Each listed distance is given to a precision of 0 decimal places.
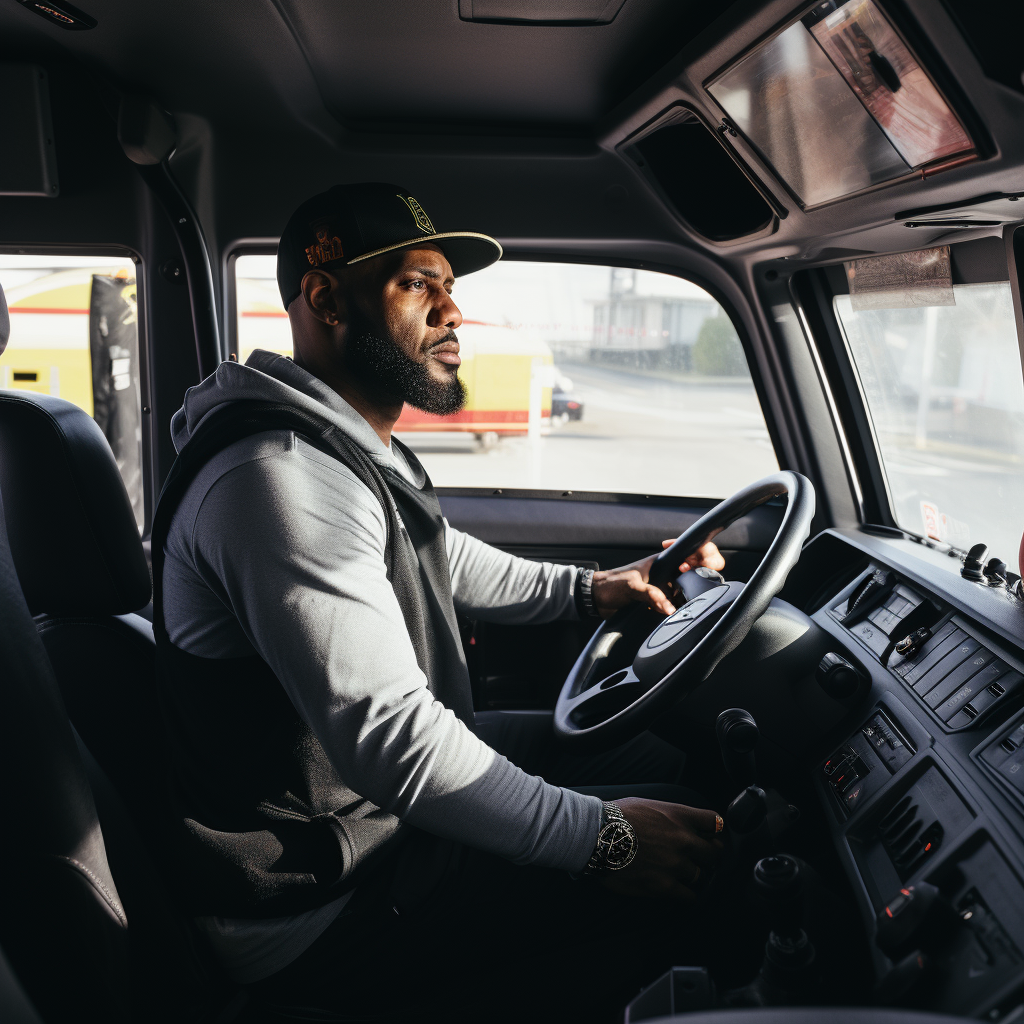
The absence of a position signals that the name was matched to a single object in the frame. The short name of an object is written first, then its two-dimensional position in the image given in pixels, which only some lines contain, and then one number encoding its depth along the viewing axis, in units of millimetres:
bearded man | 1121
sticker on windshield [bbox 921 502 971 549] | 1954
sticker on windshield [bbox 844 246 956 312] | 1807
